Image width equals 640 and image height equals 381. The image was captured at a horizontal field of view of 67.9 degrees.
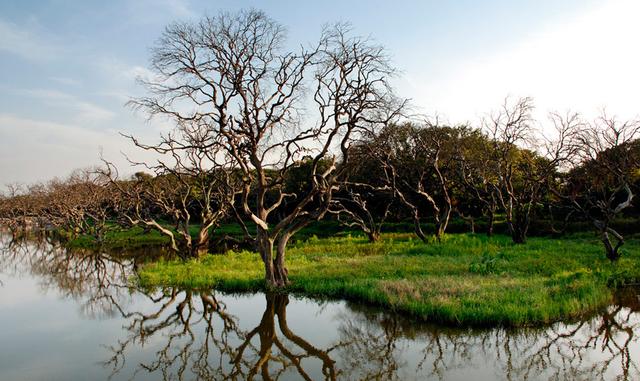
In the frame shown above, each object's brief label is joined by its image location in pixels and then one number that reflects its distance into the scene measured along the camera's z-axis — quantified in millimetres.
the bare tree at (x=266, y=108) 16375
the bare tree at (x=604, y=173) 21172
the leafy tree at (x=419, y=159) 30812
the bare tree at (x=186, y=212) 25984
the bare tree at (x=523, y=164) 27922
